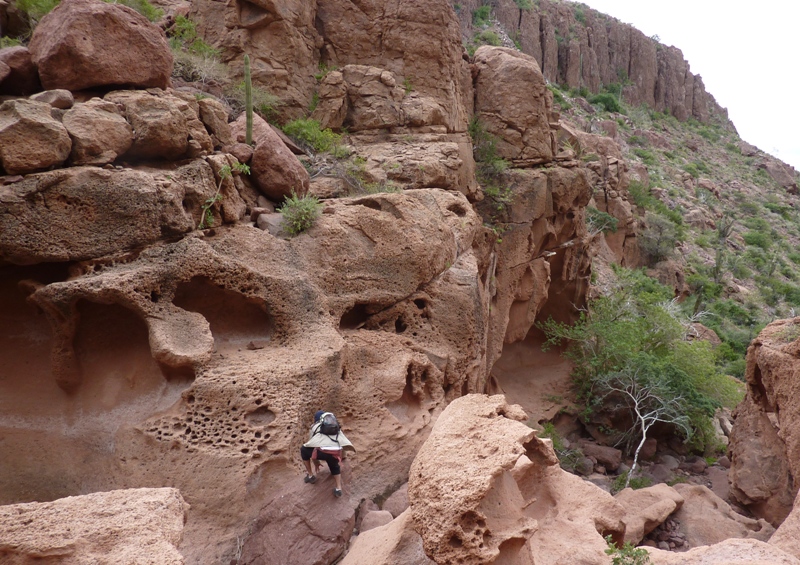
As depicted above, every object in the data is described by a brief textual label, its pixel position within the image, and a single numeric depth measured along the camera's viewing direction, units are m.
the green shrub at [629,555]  3.78
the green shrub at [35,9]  7.02
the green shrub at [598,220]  18.84
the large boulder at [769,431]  6.66
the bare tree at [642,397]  11.51
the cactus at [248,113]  7.14
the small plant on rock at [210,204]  5.98
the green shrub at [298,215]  6.60
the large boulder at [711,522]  7.35
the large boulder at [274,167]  6.98
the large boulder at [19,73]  5.99
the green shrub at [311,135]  8.80
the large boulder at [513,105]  11.80
